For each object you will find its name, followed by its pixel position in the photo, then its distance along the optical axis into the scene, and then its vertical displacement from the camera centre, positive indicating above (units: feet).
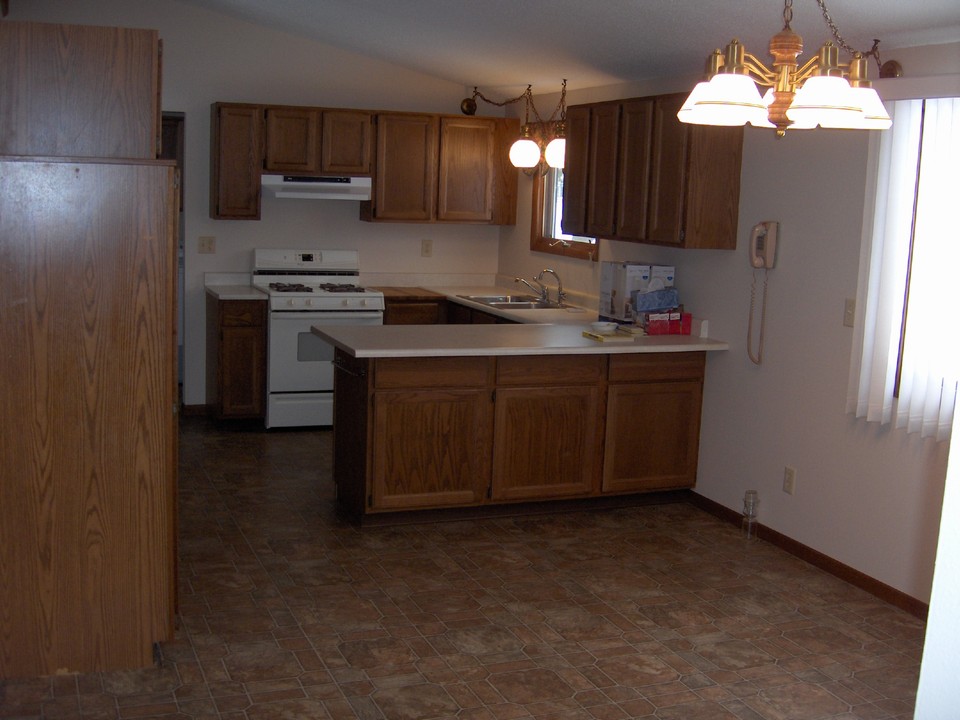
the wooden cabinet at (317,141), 20.98 +1.48
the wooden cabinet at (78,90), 9.74 +1.06
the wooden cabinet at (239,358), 20.57 -2.94
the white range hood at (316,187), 21.08 +0.55
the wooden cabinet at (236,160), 20.79 +1.00
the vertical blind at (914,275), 12.13 -0.41
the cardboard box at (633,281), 17.35 -0.86
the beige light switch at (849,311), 13.46 -0.93
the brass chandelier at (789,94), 7.48 +1.04
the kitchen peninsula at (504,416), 14.90 -2.90
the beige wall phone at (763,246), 14.93 -0.16
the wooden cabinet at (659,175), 15.53 +0.85
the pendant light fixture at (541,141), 19.10 +1.58
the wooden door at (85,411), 9.72 -2.00
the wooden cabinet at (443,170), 21.90 +1.06
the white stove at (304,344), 20.44 -2.59
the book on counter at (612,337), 16.07 -1.70
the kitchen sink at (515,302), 20.89 -1.62
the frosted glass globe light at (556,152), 18.98 +1.33
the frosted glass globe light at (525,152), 19.76 +1.35
